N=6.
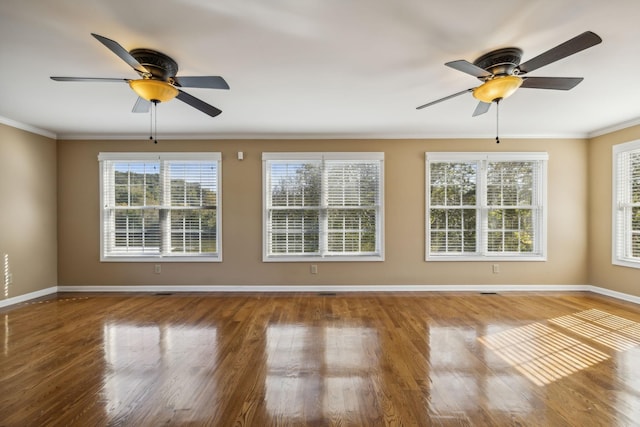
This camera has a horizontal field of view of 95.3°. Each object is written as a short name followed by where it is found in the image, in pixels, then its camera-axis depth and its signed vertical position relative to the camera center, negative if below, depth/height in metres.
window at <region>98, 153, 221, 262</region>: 5.03 +0.10
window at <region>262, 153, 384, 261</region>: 5.07 +0.07
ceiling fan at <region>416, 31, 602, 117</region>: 2.33 +1.15
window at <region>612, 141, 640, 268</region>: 4.34 +0.13
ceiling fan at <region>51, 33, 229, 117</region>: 2.42 +1.13
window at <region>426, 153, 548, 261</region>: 5.06 +0.08
